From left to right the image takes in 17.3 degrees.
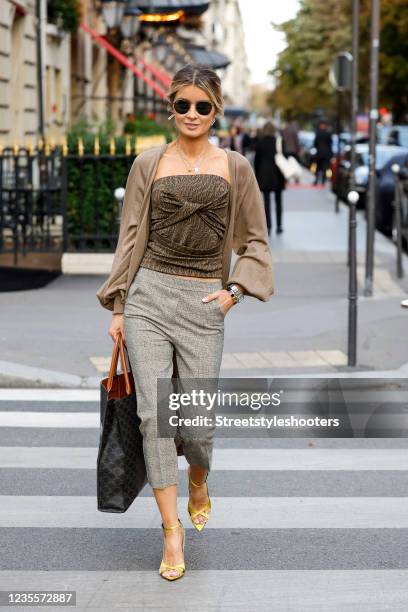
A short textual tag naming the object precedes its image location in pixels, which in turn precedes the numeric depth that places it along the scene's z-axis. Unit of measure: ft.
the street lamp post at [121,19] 107.24
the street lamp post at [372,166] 44.34
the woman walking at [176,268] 16.40
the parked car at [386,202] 73.31
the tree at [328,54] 171.50
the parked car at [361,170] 92.27
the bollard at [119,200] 41.68
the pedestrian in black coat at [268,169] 69.00
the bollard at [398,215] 49.98
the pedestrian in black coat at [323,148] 121.19
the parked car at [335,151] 106.28
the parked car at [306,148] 184.16
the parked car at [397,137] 137.77
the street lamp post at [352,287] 31.63
